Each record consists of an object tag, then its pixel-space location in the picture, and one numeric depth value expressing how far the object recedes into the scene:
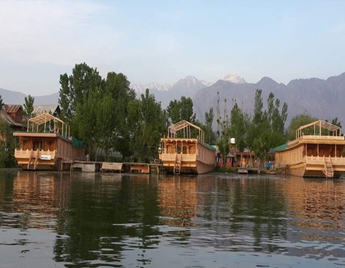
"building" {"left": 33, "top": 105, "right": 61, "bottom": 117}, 93.24
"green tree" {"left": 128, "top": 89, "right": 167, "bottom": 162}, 74.31
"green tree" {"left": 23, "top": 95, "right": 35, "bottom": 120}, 76.12
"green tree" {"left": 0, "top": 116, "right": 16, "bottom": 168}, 67.31
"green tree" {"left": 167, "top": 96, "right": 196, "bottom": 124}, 83.88
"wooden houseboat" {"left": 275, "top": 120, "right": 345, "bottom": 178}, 60.44
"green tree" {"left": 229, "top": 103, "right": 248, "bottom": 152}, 92.69
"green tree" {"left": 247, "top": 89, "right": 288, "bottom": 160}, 83.81
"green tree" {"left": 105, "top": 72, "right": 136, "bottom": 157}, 76.62
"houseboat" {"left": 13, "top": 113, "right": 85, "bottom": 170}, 61.33
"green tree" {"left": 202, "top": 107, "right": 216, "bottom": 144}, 105.74
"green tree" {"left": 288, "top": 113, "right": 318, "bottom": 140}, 98.81
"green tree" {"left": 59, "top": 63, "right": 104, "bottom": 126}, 85.38
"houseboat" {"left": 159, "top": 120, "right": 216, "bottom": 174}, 62.50
